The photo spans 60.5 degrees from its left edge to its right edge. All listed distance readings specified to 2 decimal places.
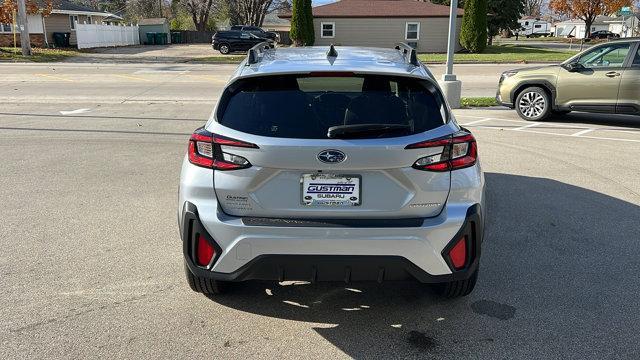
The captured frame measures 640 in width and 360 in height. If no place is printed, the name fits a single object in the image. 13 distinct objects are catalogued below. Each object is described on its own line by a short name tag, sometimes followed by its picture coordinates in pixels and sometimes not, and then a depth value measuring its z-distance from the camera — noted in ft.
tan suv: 33.96
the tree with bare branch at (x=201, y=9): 189.78
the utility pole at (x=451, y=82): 43.16
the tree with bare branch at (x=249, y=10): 191.31
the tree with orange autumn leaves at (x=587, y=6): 209.15
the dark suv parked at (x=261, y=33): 129.70
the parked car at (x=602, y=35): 252.42
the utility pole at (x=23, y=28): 98.58
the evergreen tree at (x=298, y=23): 119.65
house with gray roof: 128.77
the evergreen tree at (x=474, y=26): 117.02
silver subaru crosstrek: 10.12
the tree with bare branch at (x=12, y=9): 104.53
